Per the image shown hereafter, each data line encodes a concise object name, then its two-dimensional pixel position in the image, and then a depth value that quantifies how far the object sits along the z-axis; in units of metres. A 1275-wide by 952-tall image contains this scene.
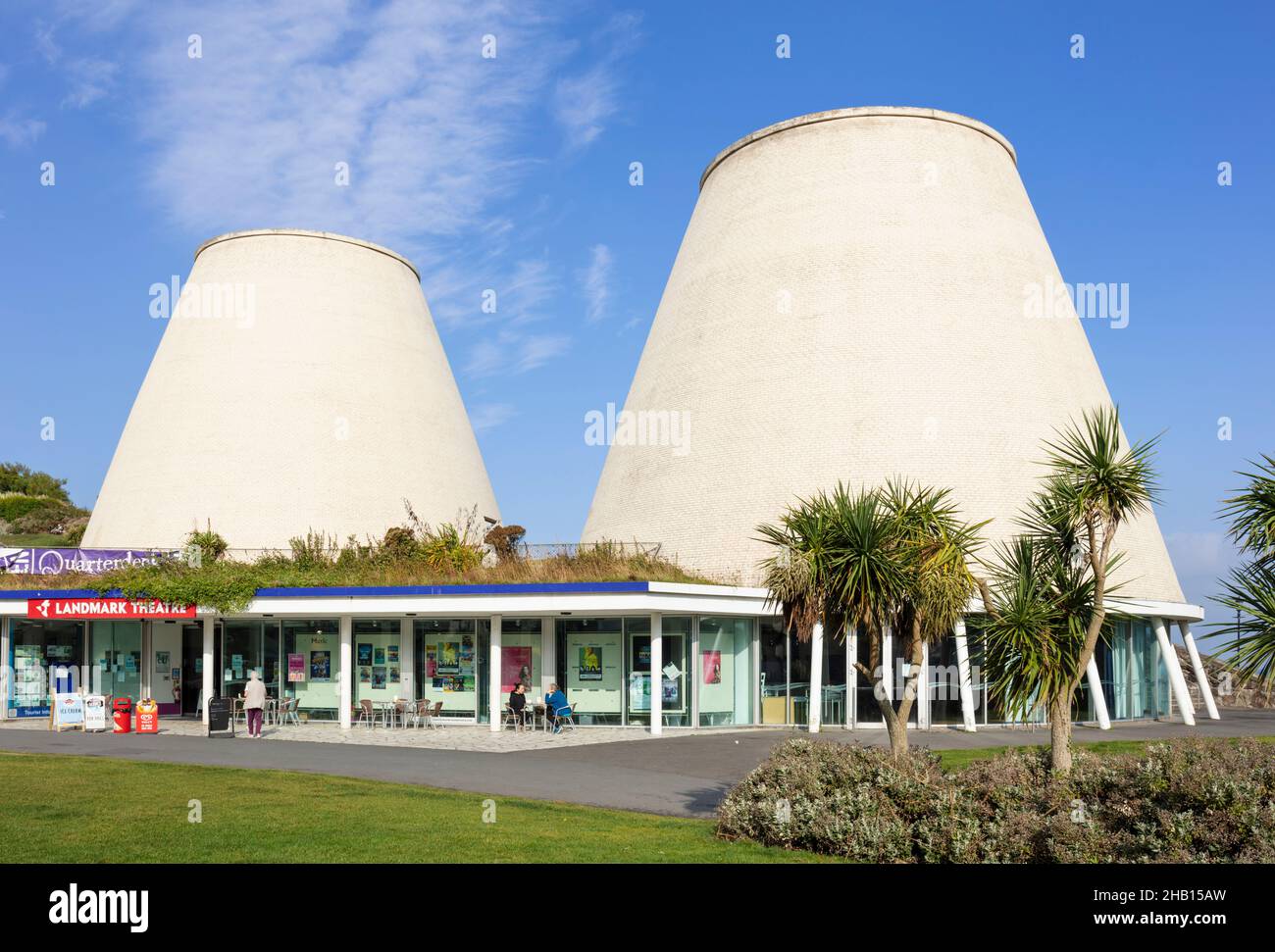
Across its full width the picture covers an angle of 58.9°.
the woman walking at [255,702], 23.91
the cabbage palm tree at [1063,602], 13.22
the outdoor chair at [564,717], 25.68
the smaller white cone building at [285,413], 36.03
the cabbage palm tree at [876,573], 13.79
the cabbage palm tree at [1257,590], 11.82
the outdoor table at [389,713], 26.92
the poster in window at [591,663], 27.06
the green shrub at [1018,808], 9.63
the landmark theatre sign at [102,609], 27.61
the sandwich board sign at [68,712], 25.47
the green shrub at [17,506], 69.88
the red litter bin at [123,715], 25.25
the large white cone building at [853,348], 29.23
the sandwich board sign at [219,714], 24.14
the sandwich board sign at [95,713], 25.06
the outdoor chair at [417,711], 26.50
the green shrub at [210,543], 33.59
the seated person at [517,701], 25.50
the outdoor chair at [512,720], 25.59
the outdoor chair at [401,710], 26.41
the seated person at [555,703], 25.66
